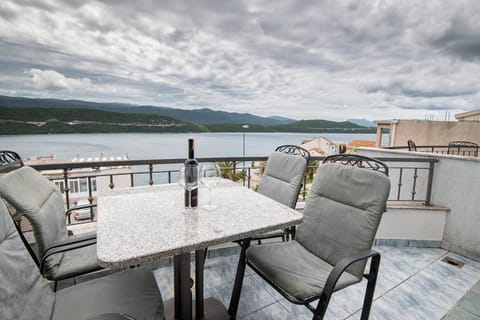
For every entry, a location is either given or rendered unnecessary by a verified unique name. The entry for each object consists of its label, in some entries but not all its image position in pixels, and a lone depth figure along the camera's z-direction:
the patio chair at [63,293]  0.79
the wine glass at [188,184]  1.38
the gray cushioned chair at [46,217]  1.20
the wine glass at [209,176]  1.48
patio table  0.90
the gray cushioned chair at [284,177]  1.89
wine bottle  1.38
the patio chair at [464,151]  5.86
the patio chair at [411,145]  4.79
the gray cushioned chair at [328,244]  1.24
